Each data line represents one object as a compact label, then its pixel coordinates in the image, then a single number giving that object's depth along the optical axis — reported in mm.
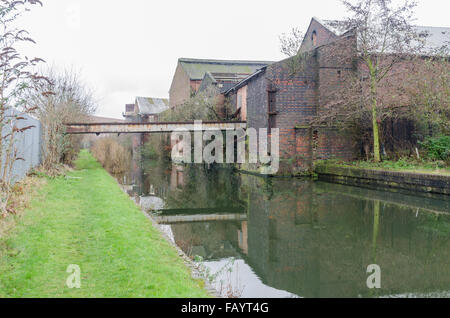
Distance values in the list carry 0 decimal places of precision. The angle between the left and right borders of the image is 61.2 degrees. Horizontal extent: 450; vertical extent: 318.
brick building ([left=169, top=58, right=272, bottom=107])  40062
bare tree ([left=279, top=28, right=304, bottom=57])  20794
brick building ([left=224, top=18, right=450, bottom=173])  19453
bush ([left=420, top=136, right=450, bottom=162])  14218
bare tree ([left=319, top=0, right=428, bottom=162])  16328
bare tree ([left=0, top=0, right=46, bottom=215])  6379
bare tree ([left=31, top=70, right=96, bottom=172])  14664
